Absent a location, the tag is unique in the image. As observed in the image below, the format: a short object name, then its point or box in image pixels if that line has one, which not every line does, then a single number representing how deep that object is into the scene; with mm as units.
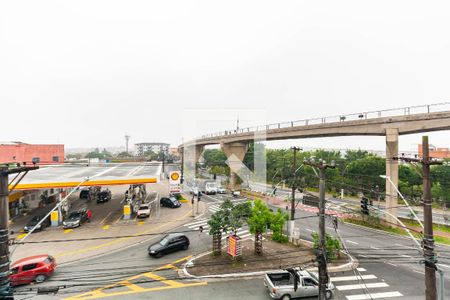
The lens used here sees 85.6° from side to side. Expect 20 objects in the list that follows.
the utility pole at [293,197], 21222
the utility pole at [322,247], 9141
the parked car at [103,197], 38075
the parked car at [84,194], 40906
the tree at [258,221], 18797
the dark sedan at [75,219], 25766
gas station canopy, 24922
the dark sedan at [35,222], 24442
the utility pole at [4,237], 6848
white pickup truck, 13484
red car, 15015
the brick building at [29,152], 64781
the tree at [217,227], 18375
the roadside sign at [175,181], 30391
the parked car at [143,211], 29859
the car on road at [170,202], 36138
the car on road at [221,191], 50241
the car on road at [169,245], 19267
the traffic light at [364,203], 15055
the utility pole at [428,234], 8033
